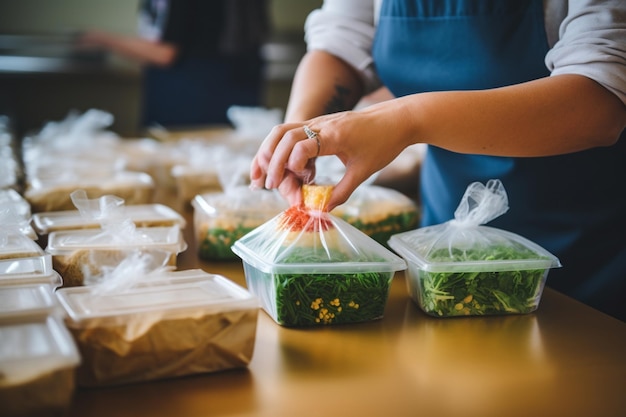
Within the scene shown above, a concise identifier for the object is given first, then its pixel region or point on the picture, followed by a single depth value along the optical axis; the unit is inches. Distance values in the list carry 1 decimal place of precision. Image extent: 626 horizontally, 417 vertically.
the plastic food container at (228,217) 56.4
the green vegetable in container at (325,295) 41.6
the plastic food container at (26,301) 32.9
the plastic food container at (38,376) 28.1
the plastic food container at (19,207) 51.2
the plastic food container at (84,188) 65.0
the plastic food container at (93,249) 46.9
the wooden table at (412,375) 32.9
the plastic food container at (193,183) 74.1
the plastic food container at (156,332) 33.4
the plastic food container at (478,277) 43.9
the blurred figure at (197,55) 127.1
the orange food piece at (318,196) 45.2
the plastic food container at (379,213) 60.3
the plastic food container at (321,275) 41.5
